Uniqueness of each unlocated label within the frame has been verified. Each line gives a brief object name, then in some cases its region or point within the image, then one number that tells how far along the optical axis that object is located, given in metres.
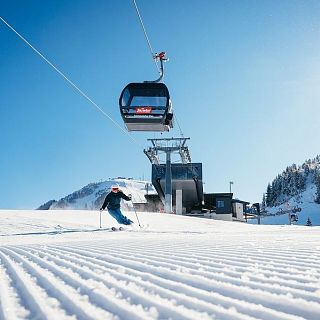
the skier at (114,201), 14.19
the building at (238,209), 53.31
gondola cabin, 12.91
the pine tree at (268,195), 143.44
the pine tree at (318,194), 111.24
